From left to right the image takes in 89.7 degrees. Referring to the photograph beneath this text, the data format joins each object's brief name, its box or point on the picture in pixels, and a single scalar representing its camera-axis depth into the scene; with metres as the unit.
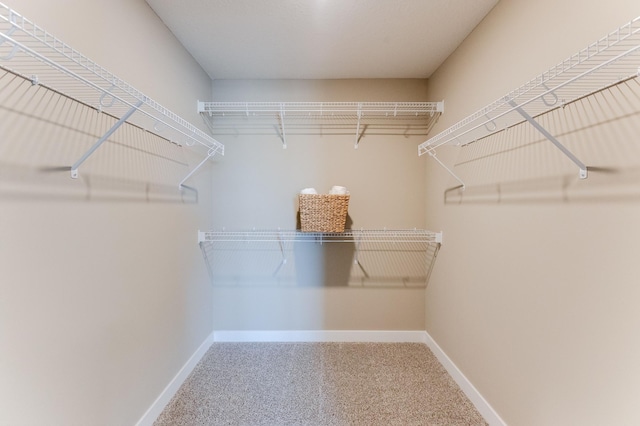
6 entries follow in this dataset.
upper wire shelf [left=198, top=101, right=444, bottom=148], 2.49
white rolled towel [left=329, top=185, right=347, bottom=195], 2.28
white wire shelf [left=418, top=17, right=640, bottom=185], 0.92
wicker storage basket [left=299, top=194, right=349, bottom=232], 2.20
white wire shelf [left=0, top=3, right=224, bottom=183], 0.88
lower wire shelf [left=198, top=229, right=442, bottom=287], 2.55
